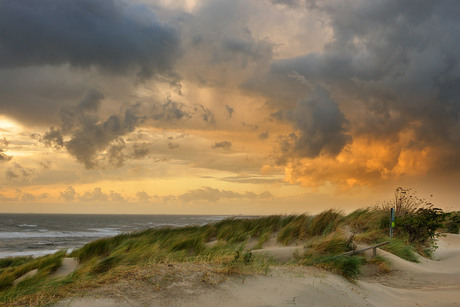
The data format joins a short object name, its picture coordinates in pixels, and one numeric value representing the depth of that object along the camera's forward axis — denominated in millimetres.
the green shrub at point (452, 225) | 23375
